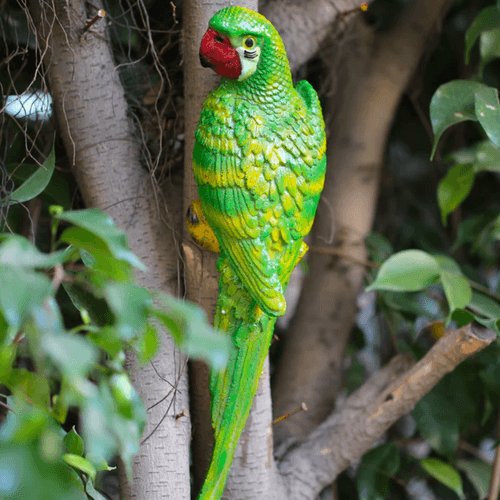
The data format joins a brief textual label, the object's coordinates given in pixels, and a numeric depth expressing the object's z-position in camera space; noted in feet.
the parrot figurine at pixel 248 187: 9.97
